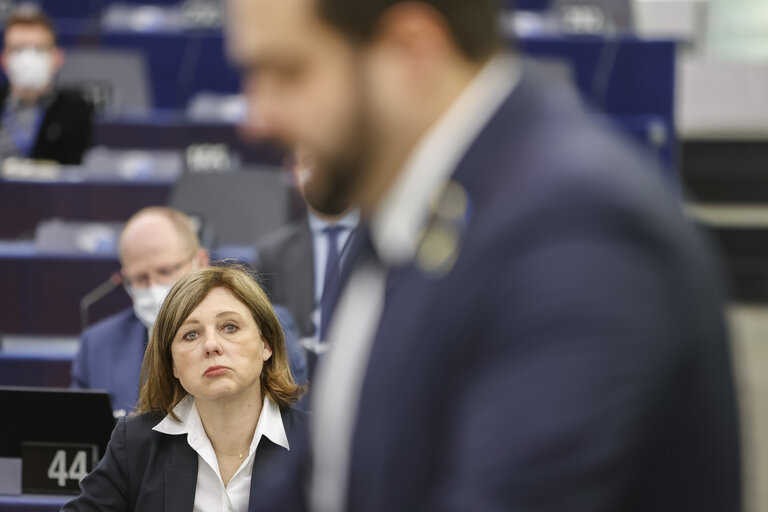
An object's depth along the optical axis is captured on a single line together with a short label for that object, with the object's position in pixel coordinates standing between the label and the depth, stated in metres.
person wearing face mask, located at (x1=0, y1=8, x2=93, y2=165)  12.10
